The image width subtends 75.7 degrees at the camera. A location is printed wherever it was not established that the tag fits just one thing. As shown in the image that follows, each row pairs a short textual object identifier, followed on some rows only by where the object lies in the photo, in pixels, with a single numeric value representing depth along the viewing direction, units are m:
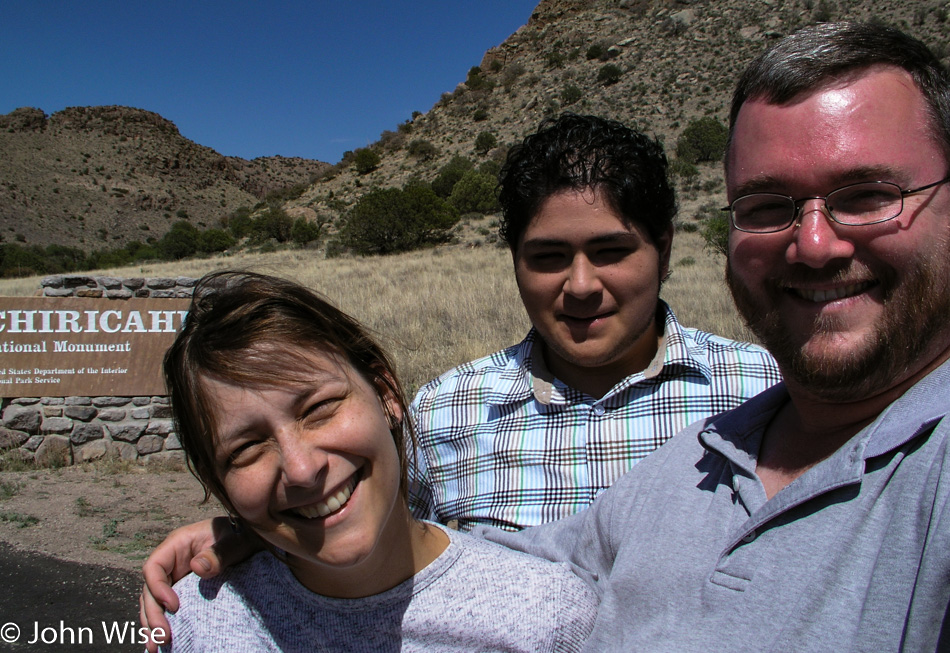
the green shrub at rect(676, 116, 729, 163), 27.67
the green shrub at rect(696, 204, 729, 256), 14.03
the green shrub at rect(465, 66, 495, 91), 51.28
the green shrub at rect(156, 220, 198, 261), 38.72
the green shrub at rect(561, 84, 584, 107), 40.44
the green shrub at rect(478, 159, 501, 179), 31.77
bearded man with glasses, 0.89
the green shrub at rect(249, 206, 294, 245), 35.25
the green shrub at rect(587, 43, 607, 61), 46.59
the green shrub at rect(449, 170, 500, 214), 28.03
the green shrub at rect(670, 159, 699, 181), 24.97
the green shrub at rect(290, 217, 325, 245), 30.91
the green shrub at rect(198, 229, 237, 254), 38.56
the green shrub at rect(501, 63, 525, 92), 49.30
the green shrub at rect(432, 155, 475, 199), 32.94
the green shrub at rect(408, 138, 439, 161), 43.06
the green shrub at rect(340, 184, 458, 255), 22.42
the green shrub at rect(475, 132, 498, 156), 39.34
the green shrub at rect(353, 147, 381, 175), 45.50
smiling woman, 1.25
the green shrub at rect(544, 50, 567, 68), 48.44
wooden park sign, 5.96
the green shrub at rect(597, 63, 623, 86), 41.41
